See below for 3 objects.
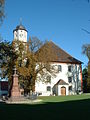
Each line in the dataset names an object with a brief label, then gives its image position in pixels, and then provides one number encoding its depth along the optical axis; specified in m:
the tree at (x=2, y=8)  11.34
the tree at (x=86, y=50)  34.79
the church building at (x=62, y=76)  30.49
